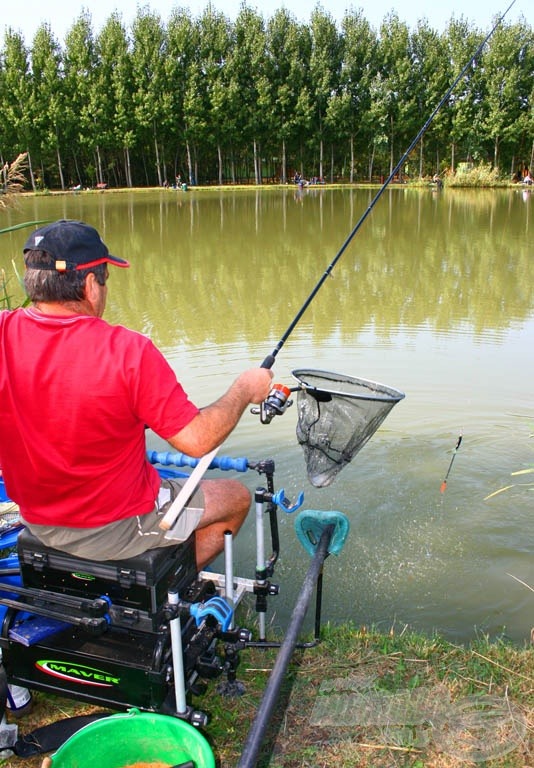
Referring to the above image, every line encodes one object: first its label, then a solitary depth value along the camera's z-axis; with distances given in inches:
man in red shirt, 69.6
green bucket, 70.8
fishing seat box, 79.1
